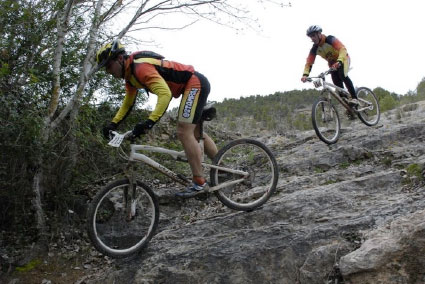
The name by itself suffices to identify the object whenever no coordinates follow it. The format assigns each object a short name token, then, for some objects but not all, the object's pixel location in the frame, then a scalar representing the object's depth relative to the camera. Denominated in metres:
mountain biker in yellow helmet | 4.34
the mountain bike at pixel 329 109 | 8.12
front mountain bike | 4.38
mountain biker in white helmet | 8.43
